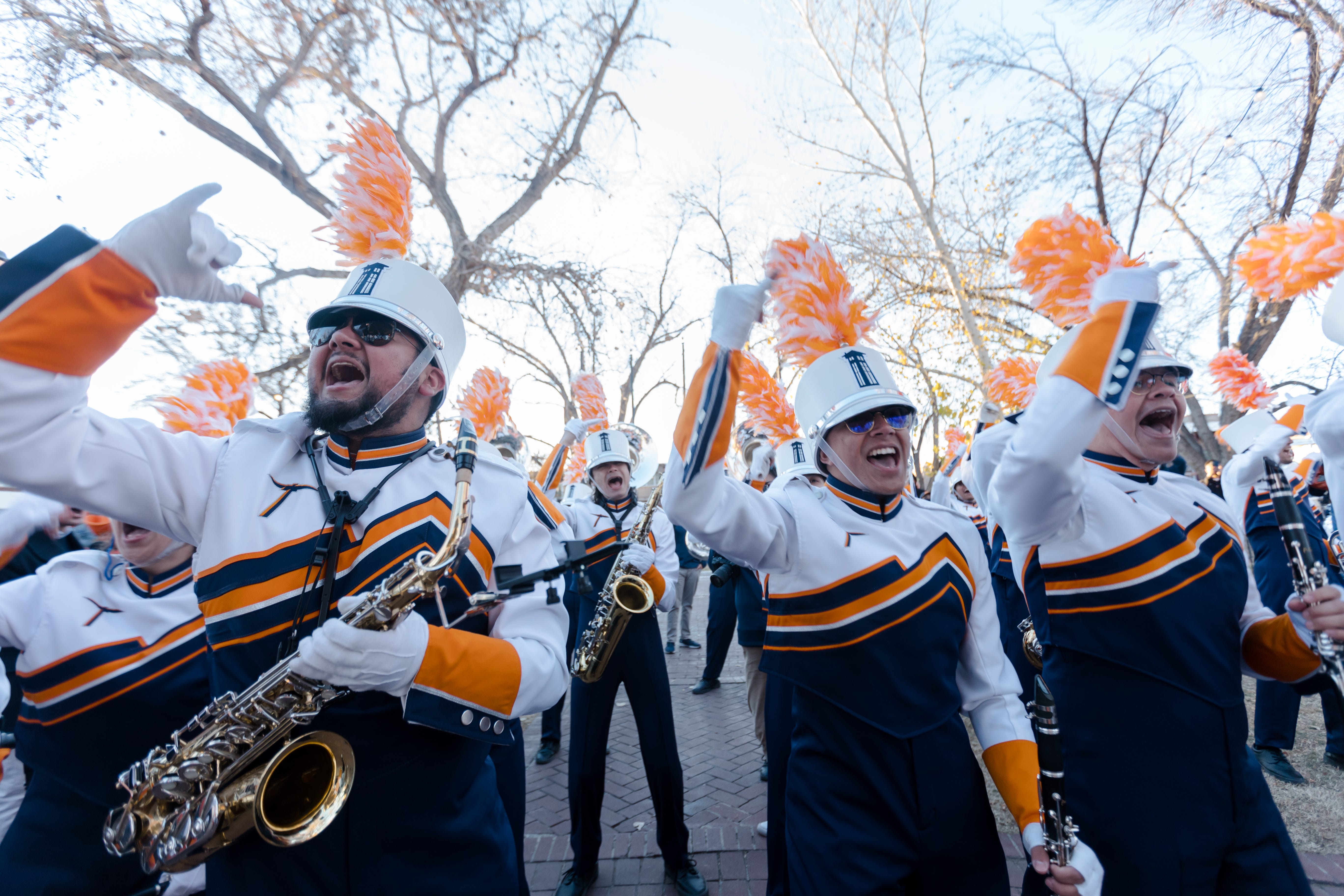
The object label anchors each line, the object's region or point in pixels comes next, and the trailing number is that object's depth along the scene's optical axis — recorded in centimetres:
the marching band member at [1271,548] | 446
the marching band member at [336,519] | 136
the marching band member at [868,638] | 206
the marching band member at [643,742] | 379
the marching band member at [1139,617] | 180
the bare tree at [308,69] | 686
